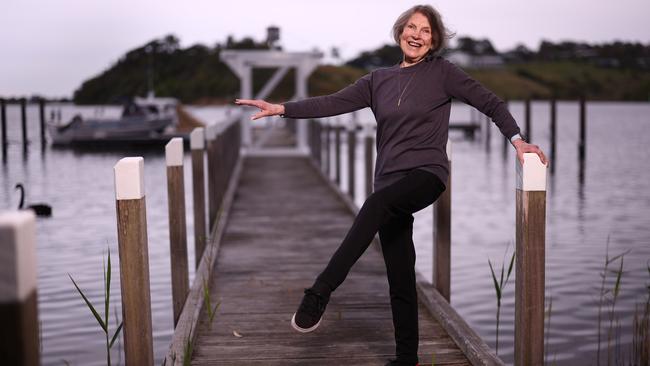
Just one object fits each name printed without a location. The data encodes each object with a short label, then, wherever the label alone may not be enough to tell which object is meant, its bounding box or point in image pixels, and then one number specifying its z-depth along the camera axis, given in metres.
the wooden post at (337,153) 13.86
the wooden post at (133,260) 3.45
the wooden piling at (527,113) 34.50
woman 3.39
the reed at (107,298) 3.77
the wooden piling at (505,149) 35.31
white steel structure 19.48
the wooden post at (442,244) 5.50
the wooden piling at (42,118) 36.69
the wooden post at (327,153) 15.20
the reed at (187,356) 3.80
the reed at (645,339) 4.82
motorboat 36.38
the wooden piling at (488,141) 39.08
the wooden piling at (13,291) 2.04
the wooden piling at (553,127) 32.41
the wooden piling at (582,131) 30.55
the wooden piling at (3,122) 33.83
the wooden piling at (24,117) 34.72
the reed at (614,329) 7.34
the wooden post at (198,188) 7.09
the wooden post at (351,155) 12.27
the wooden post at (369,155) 9.76
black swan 15.24
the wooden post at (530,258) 3.46
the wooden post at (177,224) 5.65
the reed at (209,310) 4.46
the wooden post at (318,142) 16.83
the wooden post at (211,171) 8.47
